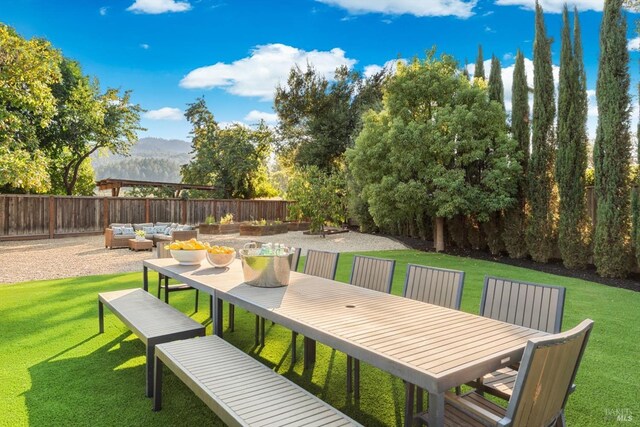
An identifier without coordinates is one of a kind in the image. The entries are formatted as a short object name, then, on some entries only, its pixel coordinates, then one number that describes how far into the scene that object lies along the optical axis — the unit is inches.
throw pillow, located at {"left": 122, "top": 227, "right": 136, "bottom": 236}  501.7
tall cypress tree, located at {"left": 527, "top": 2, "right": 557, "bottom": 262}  403.5
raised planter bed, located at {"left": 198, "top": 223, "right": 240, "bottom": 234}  720.2
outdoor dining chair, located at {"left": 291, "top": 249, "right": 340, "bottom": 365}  163.2
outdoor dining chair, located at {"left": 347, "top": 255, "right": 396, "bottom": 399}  138.6
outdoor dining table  62.9
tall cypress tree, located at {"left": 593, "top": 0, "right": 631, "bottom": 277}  320.2
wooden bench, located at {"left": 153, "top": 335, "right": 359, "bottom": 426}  71.0
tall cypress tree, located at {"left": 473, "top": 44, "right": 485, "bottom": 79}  534.3
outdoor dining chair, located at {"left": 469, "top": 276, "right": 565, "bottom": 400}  91.7
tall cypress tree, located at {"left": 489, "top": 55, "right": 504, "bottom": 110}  489.7
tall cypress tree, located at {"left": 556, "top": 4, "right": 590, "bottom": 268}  368.5
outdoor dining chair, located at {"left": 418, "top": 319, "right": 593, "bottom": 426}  57.1
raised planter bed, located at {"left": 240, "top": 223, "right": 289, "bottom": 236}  697.6
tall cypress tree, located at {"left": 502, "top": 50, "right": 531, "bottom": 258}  435.8
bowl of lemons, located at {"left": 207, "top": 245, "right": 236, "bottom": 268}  160.1
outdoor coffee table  476.1
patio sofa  464.8
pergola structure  760.3
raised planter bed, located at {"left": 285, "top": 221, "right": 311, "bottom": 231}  804.6
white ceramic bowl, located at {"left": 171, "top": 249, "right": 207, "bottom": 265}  167.3
